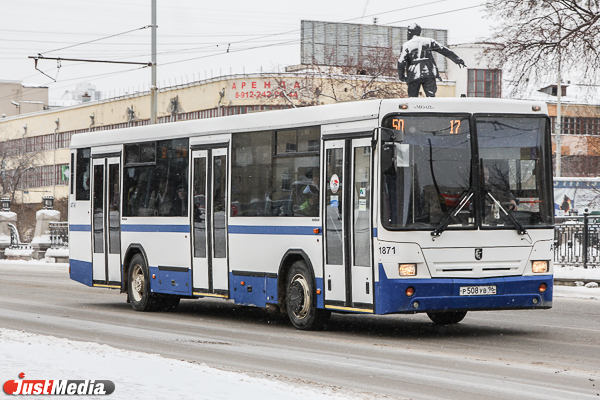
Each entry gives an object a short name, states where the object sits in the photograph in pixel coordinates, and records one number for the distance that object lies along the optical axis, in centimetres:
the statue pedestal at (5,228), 4369
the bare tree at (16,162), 8156
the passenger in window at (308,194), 1286
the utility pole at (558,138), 6273
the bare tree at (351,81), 5506
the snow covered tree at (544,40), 2652
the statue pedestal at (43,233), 4112
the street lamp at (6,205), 4438
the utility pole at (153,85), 3155
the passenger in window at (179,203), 1552
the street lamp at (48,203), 4197
